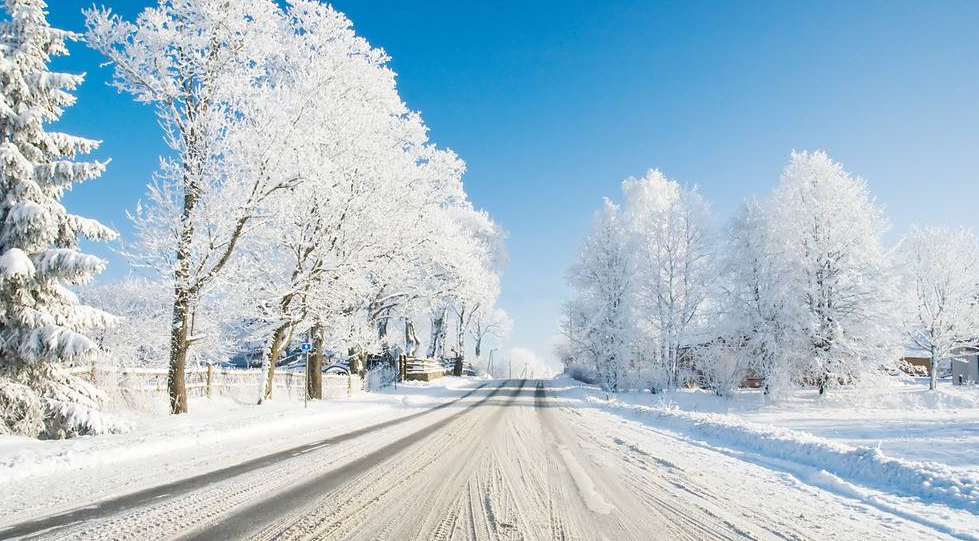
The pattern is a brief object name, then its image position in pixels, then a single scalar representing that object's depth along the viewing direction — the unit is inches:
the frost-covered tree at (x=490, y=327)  2425.0
